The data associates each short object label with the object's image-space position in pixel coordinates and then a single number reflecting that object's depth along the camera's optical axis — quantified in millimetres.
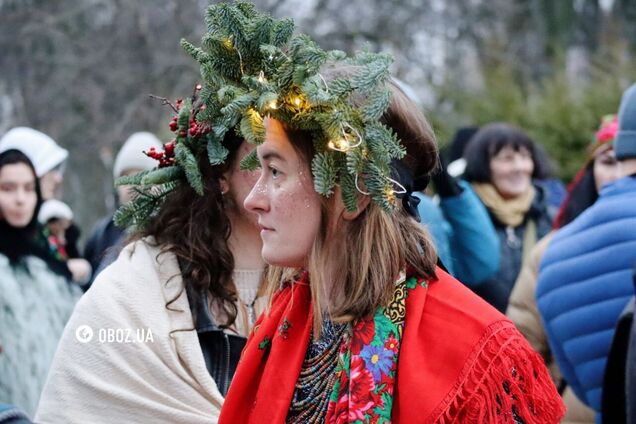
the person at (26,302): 4824
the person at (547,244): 4820
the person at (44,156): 6020
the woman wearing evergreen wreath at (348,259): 2320
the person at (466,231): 5535
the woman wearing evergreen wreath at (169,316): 3182
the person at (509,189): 6406
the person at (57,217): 8078
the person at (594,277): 4012
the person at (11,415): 2180
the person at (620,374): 3561
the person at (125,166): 6734
